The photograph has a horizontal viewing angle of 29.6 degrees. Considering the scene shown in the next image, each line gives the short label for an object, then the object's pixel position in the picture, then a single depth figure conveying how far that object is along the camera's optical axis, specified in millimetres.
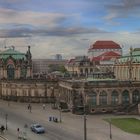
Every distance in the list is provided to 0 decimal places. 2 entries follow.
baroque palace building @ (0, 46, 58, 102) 72082
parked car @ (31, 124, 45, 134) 42380
